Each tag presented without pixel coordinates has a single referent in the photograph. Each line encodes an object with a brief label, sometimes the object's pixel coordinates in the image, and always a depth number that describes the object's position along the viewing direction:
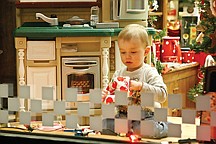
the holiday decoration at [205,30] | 3.25
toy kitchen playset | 3.94
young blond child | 3.01
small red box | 3.93
